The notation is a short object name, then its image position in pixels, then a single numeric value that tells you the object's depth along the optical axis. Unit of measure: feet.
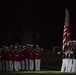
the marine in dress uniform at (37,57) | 105.91
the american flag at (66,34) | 101.91
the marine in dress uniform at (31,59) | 105.81
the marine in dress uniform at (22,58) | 105.50
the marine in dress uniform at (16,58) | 104.27
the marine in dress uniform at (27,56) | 105.91
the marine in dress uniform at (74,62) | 98.12
